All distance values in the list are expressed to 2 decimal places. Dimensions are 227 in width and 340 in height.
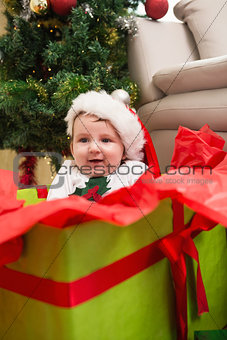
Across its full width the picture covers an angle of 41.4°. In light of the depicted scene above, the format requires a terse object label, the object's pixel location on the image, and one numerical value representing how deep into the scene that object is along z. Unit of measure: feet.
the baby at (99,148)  2.71
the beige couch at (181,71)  3.42
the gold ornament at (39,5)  3.67
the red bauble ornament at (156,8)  4.51
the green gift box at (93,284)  1.16
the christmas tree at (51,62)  3.66
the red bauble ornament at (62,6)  3.66
